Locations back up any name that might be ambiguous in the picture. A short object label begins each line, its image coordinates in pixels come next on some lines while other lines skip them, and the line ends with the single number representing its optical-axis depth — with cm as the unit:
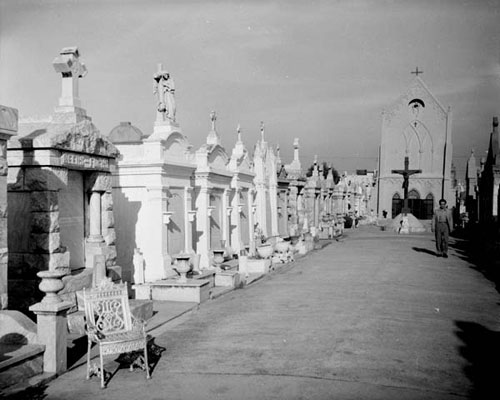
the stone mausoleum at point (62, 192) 866
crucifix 4061
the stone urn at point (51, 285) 658
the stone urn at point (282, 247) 1955
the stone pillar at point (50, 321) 658
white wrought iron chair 644
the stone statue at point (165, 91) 1512
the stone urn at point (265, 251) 1723
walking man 2029
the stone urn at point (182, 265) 1189
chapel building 5894
